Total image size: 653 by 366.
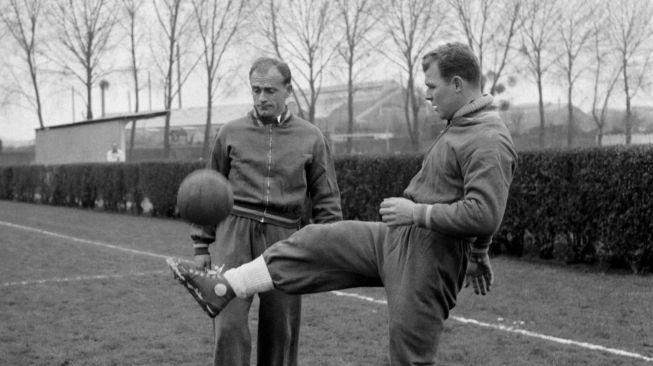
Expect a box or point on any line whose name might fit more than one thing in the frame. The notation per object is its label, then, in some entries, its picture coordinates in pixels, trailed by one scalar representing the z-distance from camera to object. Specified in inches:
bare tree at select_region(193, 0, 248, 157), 1457.9
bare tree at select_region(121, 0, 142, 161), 1553.9
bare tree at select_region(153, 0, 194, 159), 1470.2
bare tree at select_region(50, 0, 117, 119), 1641.2
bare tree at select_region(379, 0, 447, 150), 1270.9
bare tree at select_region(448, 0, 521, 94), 1245.7
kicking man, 159.0
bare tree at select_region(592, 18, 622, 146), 1221.7
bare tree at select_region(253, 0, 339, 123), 1362.0
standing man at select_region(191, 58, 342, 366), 202.4
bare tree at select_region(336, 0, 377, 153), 1309.1
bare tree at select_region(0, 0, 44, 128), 1760.6
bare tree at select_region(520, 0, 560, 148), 1236.5
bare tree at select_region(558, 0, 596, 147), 1226.6
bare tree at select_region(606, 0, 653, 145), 1188.5
